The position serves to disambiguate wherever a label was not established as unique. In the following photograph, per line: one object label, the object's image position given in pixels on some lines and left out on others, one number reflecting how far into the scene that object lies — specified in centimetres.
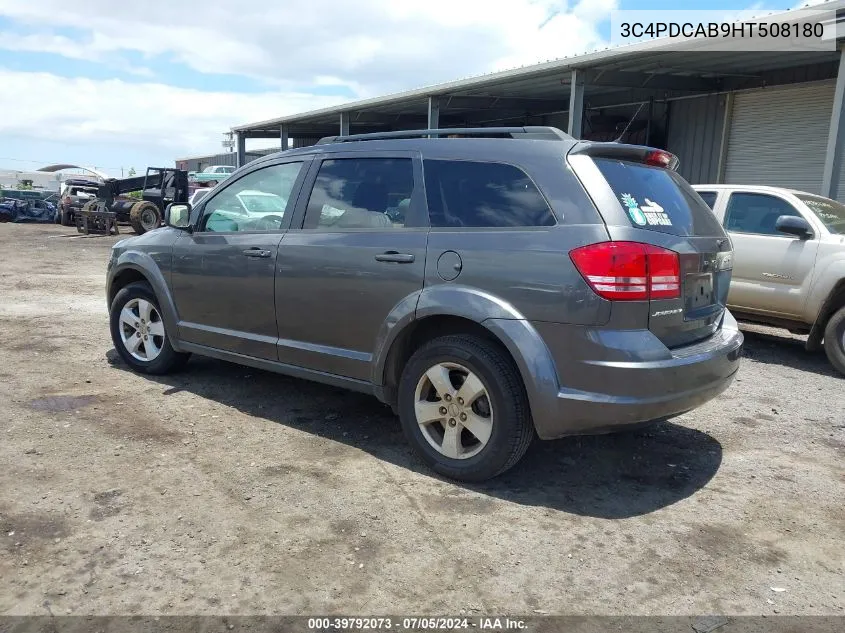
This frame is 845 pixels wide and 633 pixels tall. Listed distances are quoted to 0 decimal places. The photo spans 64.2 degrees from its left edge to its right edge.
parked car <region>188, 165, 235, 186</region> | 3033
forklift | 2194
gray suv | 320
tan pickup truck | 632
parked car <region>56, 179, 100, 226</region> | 2541
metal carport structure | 1199
